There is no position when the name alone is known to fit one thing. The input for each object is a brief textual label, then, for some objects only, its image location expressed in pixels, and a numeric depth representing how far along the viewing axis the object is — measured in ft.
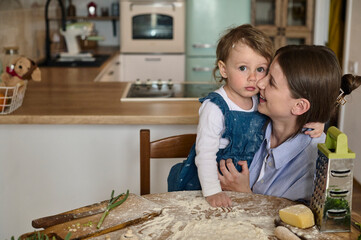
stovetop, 8.79
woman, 4.47
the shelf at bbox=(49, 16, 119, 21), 16.92
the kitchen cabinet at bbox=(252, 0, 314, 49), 16.56
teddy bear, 7.69
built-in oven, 15.94
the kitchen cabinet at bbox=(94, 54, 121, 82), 12.07
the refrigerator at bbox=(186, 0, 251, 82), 16.14
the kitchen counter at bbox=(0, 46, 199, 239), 7.92
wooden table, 4.04
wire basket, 7.50
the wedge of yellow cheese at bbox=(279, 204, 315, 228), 4.02
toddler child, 5.24
